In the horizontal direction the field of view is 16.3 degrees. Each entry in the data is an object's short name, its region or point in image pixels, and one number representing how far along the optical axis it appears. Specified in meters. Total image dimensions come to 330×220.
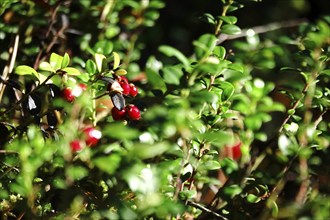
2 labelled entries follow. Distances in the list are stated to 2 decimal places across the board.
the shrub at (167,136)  0.60
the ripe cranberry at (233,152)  0.91
